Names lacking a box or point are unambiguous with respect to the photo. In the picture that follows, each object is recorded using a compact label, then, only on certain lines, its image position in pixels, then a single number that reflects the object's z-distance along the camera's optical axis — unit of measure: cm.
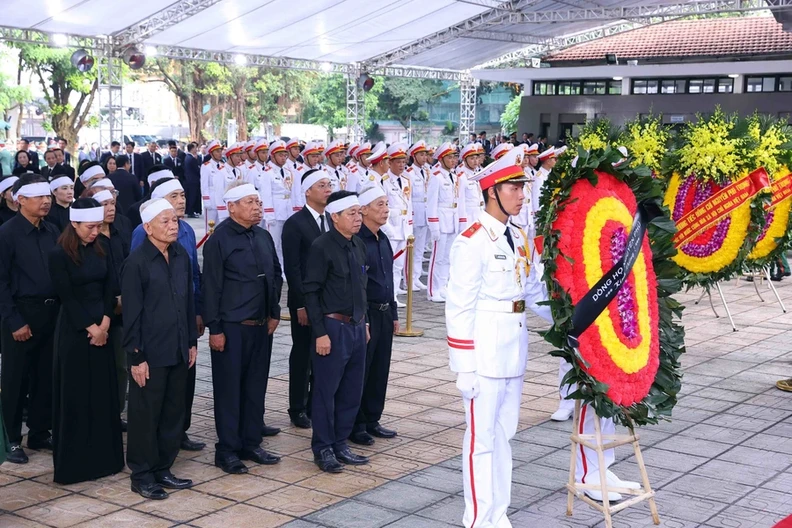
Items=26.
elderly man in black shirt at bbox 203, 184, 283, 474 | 592
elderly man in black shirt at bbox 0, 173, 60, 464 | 624
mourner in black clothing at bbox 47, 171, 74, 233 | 752
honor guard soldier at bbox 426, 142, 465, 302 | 1248
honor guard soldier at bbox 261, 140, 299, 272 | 1338
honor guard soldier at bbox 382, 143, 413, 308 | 1144
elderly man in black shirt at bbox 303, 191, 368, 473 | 595
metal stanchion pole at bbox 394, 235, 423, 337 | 1018
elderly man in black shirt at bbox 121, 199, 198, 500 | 546
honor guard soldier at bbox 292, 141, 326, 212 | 1302
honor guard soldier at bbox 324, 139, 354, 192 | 1280
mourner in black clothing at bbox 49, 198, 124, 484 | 575
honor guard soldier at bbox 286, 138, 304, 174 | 1416
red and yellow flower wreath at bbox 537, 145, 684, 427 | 473
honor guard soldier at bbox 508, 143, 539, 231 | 1333
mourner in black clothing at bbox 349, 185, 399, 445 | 650
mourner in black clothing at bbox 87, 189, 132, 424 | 619
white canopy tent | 1952
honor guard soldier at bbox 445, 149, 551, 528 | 462
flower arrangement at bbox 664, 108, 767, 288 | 775
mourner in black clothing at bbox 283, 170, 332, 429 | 667
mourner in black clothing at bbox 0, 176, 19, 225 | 812
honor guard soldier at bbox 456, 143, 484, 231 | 1270
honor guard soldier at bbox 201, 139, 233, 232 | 1434
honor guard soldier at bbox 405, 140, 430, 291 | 1281
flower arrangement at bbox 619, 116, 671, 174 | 707
